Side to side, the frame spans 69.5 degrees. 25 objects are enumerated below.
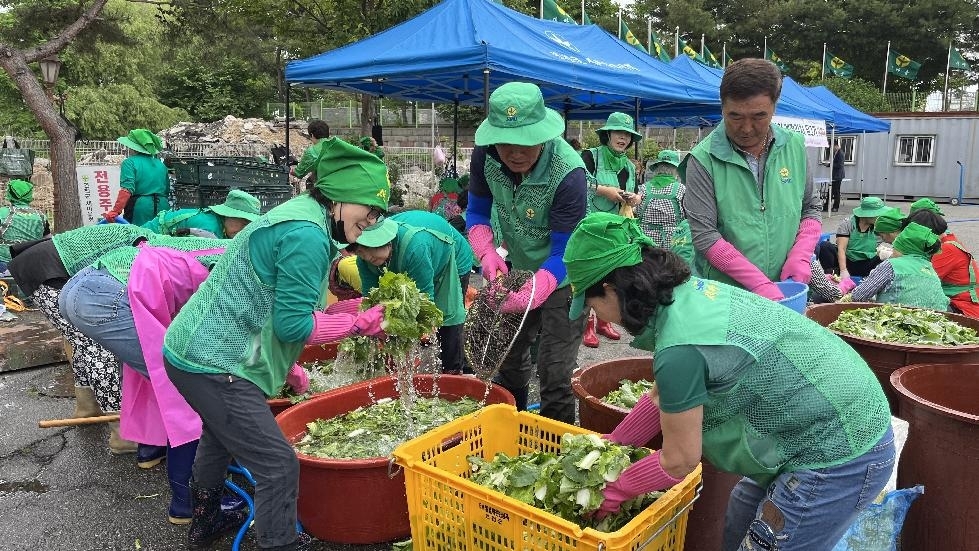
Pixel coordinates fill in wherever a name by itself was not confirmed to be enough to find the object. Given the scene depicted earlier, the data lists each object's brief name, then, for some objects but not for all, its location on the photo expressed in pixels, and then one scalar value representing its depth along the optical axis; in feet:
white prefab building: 73.67
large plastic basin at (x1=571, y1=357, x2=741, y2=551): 8.60
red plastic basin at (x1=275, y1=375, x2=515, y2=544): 9.37
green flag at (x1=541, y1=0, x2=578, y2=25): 38.78
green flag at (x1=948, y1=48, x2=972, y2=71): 99.71
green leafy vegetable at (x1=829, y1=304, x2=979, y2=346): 11.82
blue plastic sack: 7.72
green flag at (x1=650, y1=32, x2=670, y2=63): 54.46
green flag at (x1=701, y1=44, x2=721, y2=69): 70.15
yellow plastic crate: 6.50
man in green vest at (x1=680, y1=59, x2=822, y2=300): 9.73
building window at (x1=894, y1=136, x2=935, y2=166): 75.82
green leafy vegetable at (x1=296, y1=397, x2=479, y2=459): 10.59
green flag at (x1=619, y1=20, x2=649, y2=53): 51.70
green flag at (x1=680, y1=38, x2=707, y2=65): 60.39
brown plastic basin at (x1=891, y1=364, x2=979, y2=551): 8.05
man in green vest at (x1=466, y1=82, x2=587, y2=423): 10.00
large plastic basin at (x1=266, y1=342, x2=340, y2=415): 14.58
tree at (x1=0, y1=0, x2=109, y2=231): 31.45
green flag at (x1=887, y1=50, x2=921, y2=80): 103.24
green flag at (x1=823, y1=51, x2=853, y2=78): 99.15
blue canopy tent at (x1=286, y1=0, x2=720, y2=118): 23.72
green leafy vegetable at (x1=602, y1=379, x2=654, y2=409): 10.28
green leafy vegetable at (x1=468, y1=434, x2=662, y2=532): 7.04
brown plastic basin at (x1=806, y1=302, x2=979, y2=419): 10.48
